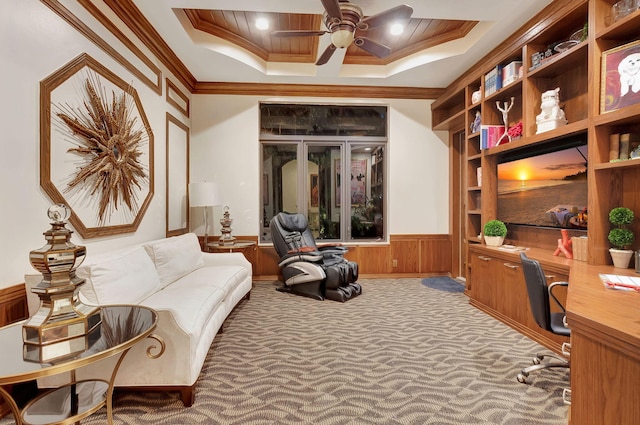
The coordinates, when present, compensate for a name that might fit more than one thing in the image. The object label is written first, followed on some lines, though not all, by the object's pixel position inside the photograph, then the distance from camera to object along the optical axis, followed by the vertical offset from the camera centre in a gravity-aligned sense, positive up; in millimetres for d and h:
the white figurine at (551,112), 2873 +928
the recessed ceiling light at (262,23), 3523 +2164
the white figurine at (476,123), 3957 +1141
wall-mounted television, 2793 +273
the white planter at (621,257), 2299 -329
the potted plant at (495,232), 3516 -212
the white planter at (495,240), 3529 -305
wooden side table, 4172 -429
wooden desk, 934 -482
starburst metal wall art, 2338 +563
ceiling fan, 2520 +1641
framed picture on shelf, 2152 +960
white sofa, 1831 -618
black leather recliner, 3916 -674
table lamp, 4164 +256
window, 5176 +754
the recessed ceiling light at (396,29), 3650 +2177
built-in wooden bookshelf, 2379 +1027
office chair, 2004 -599
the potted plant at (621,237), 2283 -178
